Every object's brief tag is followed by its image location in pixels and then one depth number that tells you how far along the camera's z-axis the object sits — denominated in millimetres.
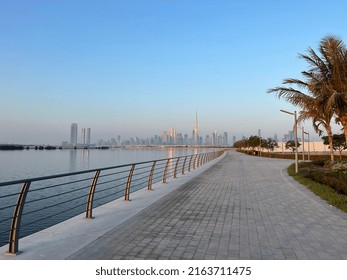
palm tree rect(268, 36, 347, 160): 16891
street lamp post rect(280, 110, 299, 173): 19000
